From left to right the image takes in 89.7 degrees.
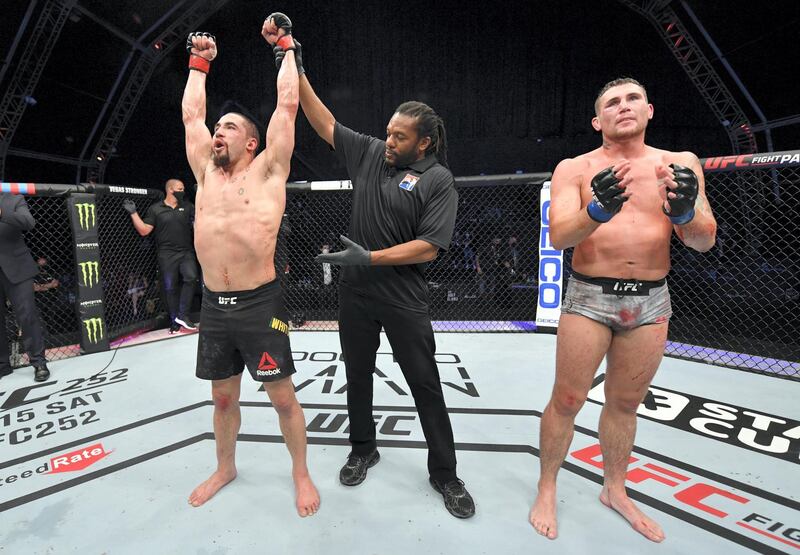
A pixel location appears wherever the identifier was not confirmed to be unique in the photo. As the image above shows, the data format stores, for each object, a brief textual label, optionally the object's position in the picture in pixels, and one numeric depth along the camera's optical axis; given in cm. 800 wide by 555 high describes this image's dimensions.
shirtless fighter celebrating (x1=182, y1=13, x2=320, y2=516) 166
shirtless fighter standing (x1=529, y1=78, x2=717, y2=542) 146
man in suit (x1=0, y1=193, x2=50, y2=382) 305
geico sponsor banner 403
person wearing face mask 443
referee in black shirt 165
